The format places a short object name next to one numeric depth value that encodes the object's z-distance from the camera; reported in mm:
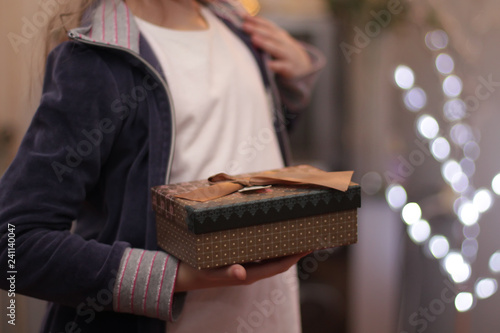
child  1261
